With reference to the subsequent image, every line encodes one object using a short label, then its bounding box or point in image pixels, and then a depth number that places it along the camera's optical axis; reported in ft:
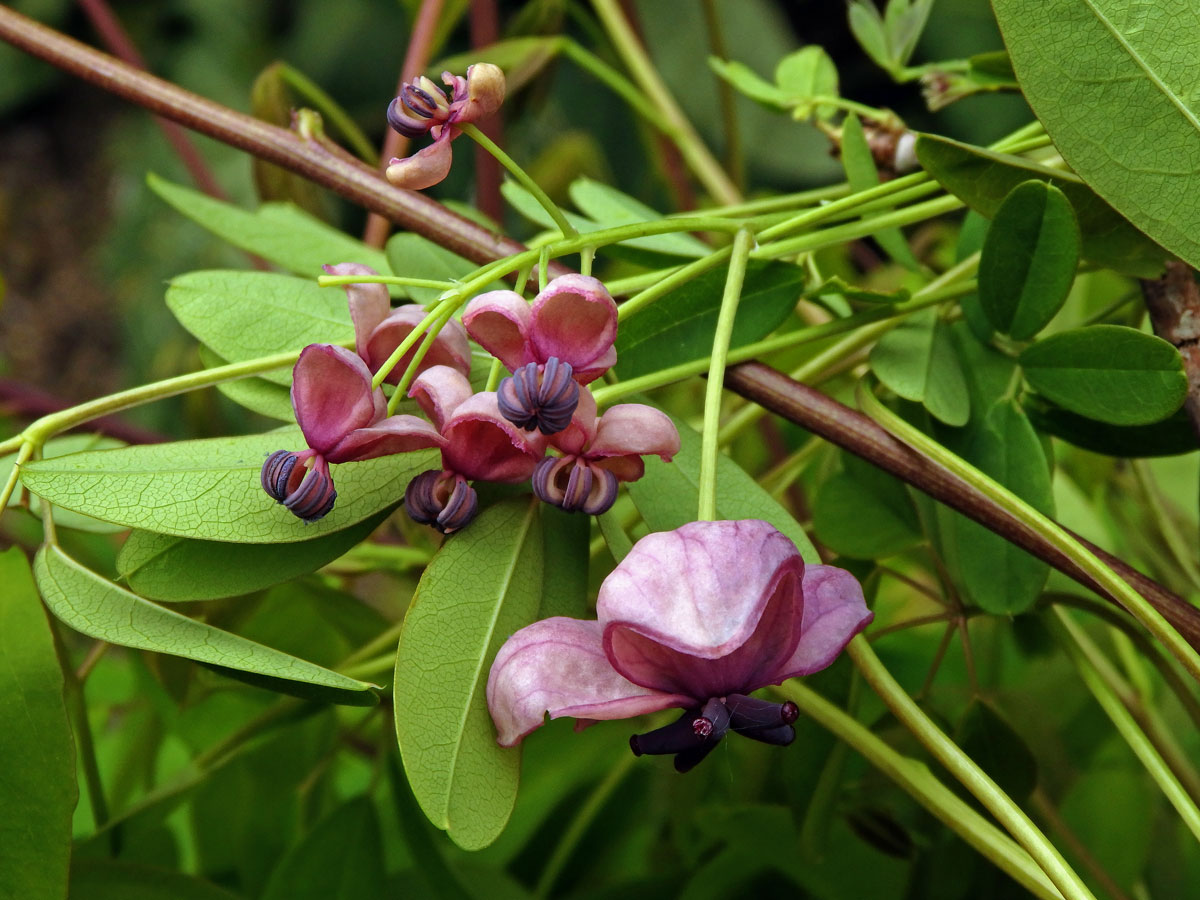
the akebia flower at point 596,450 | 0.66
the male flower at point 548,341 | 0.61
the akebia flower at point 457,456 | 0.67
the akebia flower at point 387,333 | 0.73
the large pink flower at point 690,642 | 0.58
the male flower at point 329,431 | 0.64
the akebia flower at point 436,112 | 0.69
